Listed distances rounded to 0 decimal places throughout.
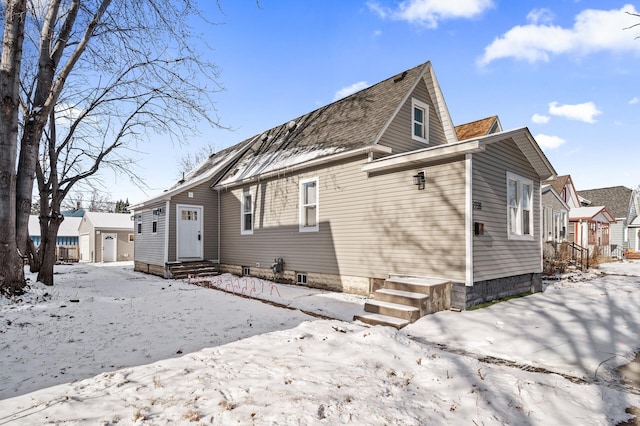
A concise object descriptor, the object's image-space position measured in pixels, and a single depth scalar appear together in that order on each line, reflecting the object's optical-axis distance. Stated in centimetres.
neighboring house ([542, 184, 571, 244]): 2003
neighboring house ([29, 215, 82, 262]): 3216
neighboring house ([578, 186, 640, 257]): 3141
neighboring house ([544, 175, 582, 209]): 2628
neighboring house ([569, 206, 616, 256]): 2467
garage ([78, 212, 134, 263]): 3042
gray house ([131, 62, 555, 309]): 777
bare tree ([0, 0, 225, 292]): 745
